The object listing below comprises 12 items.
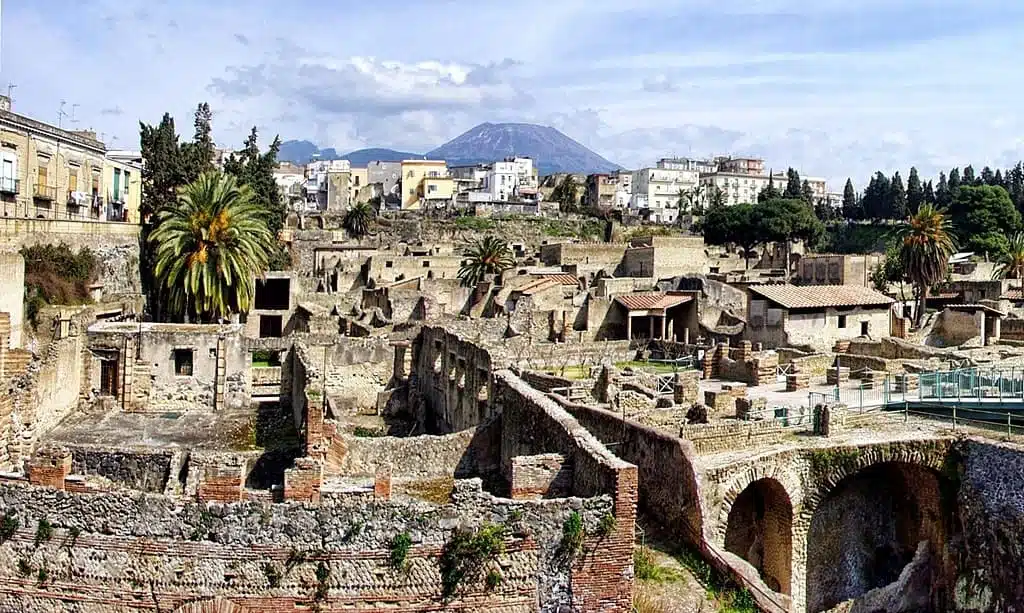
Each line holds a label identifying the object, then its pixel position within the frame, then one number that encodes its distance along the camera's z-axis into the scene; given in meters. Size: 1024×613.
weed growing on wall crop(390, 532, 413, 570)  12.05
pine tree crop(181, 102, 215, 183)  54.09
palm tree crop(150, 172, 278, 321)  39.47
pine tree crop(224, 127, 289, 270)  57.41
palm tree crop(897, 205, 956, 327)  54.06
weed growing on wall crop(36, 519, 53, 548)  12.35
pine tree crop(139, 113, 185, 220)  53.50
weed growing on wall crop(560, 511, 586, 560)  12.43
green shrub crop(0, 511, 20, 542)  12.37
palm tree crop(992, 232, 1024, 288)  64.84
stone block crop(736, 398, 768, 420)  23.02
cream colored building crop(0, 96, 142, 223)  44.69
